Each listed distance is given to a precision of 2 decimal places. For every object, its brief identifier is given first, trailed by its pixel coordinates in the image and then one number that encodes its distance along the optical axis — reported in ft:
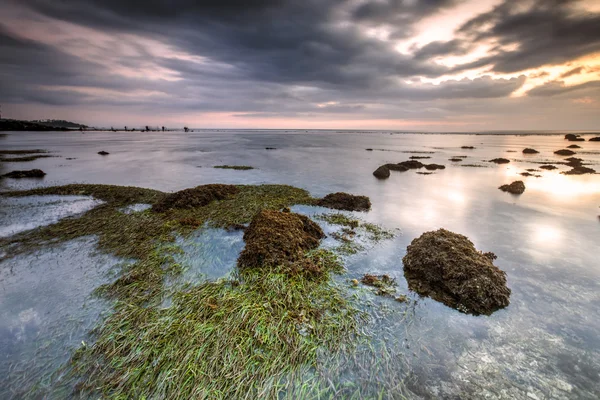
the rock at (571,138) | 321.69
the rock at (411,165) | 96.90
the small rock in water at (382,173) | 78.07
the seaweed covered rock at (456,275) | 18.62
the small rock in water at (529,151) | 162.33
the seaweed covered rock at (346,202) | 41.91
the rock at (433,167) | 97.36
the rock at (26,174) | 64.75
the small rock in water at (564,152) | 151.47
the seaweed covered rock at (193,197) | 39.09
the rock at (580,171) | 85.56
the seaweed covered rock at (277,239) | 22.75
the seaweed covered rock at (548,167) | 95.96
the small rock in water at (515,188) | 59.34
